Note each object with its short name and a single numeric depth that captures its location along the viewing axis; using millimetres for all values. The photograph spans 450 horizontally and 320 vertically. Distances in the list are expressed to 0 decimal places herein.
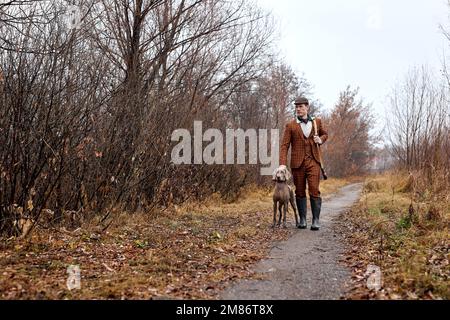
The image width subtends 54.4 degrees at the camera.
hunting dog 7879
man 7641
